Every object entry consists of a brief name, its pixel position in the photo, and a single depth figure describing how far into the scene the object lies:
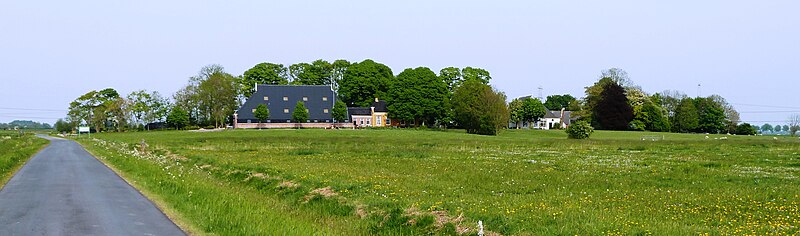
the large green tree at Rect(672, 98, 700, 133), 137.00
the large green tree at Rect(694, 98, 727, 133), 136.88
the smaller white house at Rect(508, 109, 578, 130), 167.50
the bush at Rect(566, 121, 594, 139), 77.38
